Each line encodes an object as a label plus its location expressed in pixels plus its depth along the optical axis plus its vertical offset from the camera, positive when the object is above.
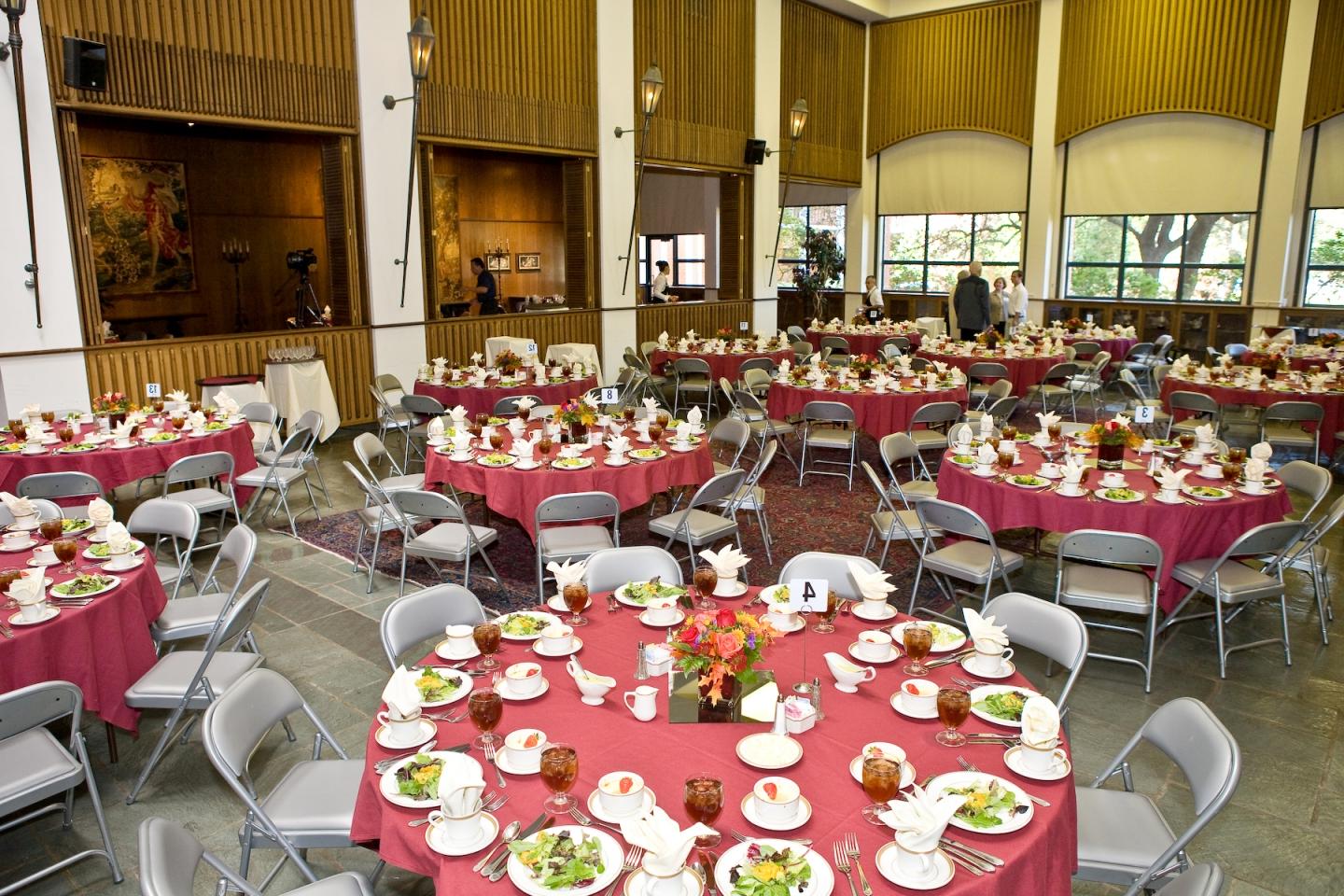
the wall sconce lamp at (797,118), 13.91 +2.67
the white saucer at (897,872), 1.98 -1.25
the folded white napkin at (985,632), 2.97 -1.08
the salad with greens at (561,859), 2.01 -1.25
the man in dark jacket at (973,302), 13.38 -0.12
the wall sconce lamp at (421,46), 9.53 +2.58
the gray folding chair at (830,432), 8.04 -1.23
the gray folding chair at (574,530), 5.08 -1.41
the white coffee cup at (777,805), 2.19 -1.20
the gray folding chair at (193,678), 3.63 -1.55
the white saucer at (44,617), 3.52 -1.22
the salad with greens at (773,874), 1.93 -1.23
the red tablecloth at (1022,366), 11.07 -0.85
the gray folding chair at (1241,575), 4.48 -1.47
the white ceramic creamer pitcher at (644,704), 2.71 -1.19
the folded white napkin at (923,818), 1.98 -1.14
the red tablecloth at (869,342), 14.30 -0.72
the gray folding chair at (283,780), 2.60 -1.52
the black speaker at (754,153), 15.88 +2.41
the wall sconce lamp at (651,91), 11.74 +2.62
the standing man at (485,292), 13.59 +0.04
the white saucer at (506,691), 2.81 -1.20
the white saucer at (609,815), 2.21 -1.23
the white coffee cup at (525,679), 2.82 -1.16
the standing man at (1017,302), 14.69 -0.13
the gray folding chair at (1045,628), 3.17 -1.19
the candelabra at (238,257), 12.85 +0.54
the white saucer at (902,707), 2.70 -1.21
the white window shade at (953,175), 17.11 +2.28
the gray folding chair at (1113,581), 4.42 -1.44
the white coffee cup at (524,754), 2.45 -1.21
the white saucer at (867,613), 3.40 -1.17
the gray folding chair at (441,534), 5.21 -1.44
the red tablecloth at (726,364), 11.73 -0.87
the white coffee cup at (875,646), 3.06 -1.16
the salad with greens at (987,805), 2.19 -1.22
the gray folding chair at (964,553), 4.74 -1.42
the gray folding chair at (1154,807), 2.42 -1.54
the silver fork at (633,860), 2.08 -1.27
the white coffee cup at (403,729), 2.57 -1.20
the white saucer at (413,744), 2.55 -1.23
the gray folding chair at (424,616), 3.30 -1.20
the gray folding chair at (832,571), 3.87 -1.15
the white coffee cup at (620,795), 2.23 -1.20
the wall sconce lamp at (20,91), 7.22 +1.77
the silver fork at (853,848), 2.01 -1.25
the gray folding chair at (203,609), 4.19 -1.48
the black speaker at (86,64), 8.23 +2.07
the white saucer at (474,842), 2.13 -1.26
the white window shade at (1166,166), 14.69 +2.10
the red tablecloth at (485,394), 9.21 -0.99
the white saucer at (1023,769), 2.38 -1.22
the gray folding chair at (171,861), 1.98 -1.26
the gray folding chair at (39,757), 2.96 -1.58
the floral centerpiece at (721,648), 2.57 -0.98
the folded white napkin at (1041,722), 2.40 -1.11
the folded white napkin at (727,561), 3.52 -1.01
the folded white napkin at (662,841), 1.91 -1.14
